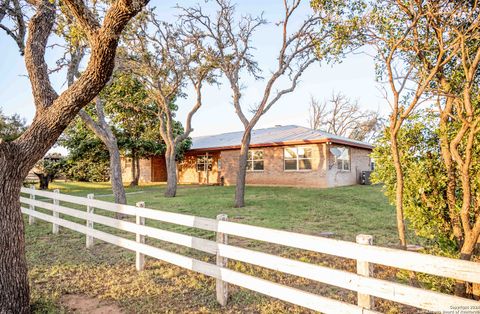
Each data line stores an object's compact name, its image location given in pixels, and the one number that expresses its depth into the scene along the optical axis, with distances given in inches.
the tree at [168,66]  581.0
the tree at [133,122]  921.9
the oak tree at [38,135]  145.5
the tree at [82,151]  986.7
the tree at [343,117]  1806.1
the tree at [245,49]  525.0
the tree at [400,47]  159.3
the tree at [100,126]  382.3
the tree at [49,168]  943.4
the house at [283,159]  800.3
